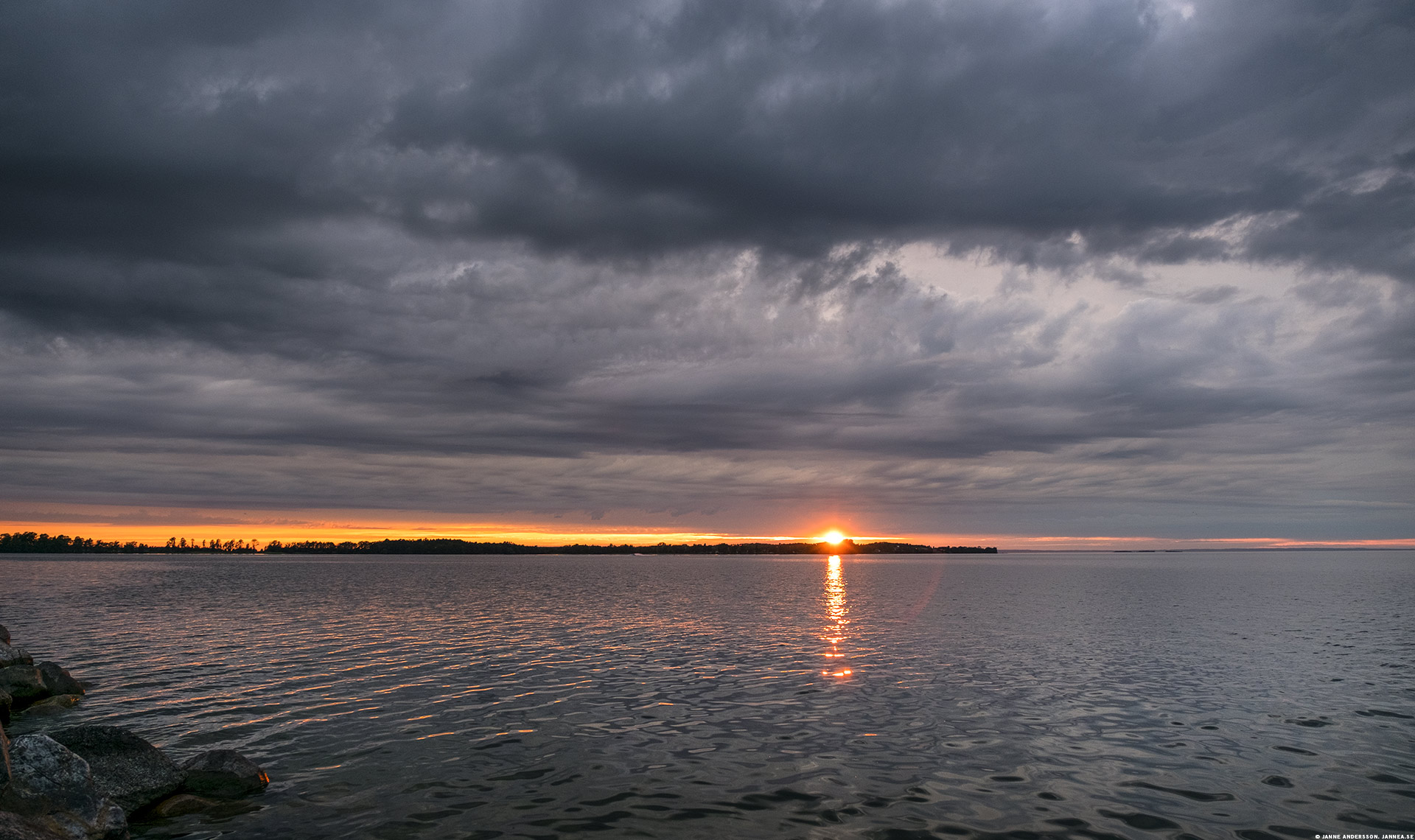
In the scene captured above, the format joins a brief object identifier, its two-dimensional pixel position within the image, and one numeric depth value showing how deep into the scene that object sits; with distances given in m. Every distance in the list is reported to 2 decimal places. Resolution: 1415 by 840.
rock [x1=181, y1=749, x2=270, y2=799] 17.91
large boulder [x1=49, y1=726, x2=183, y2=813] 16.88
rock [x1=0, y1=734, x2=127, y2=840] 14.73
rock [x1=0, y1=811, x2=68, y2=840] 12.97
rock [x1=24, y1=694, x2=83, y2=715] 27.02
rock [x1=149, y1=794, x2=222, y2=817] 16.95
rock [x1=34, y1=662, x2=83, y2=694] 29.11
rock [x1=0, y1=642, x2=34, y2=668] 31.88
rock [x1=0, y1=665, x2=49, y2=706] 27.58
